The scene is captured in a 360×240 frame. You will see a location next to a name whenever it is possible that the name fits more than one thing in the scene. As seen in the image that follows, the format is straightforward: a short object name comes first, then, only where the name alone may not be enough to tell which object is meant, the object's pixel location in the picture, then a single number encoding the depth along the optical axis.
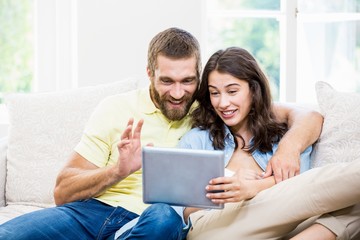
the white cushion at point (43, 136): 2.55
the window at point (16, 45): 3.42
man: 1.99
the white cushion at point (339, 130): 2.16
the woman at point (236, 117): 2.21
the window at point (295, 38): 3.41
